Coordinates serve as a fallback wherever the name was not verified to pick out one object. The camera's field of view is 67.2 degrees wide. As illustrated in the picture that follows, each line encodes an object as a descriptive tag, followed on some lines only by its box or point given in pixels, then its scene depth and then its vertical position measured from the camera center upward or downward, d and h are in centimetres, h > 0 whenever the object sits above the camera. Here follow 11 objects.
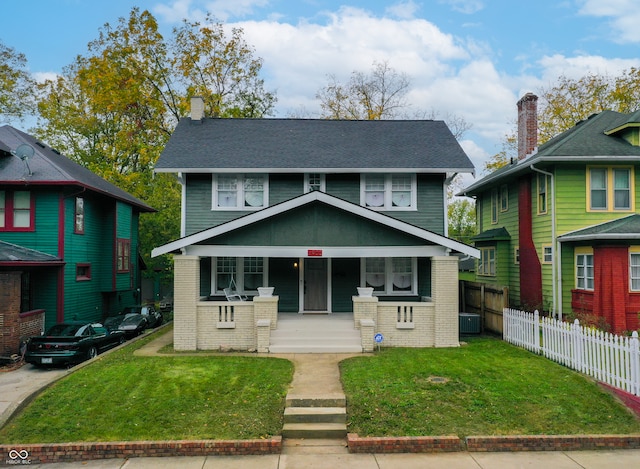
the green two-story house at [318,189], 1764 +241
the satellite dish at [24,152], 1869 +421
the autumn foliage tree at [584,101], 3250 +1101
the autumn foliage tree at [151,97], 3111 +1083
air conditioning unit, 1702 -229
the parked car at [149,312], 2159 -240
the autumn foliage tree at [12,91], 3469 +1240
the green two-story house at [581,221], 1571 +144
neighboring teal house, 1806 +108
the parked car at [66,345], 1383 -250
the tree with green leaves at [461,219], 6372 +549
